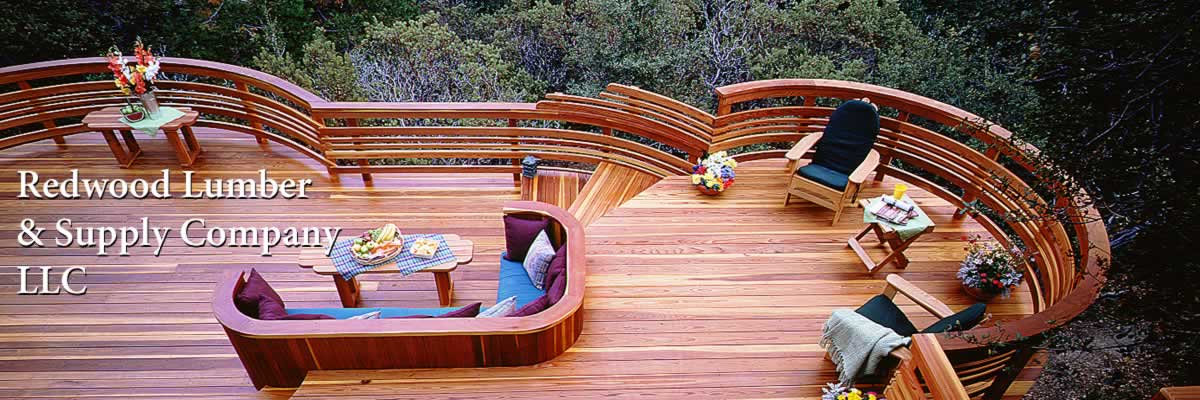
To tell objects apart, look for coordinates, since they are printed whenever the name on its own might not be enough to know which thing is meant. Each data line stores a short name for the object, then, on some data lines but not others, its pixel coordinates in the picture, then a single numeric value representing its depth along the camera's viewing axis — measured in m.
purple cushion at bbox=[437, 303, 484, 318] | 3.60
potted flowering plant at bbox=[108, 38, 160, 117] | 5.35
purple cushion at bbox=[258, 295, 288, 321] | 3.54
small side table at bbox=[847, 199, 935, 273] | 4.40
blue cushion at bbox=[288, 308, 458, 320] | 4.03
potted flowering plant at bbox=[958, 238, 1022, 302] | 4.23
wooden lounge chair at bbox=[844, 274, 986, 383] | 3.22
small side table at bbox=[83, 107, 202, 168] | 5.54
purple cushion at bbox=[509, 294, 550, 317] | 3.58
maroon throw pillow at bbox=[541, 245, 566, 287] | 3.96
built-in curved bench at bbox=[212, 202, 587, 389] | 3.40
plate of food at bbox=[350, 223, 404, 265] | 4.19
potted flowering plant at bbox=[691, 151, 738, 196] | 5.27
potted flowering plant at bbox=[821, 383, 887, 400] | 3.32
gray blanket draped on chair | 3.26
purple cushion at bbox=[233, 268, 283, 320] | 3.61
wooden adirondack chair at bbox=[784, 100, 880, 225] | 4.91
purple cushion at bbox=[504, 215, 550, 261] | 4.39
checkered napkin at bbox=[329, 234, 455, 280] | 4.16
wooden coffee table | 4.17
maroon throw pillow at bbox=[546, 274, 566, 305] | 3.71
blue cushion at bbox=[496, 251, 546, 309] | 4.26
